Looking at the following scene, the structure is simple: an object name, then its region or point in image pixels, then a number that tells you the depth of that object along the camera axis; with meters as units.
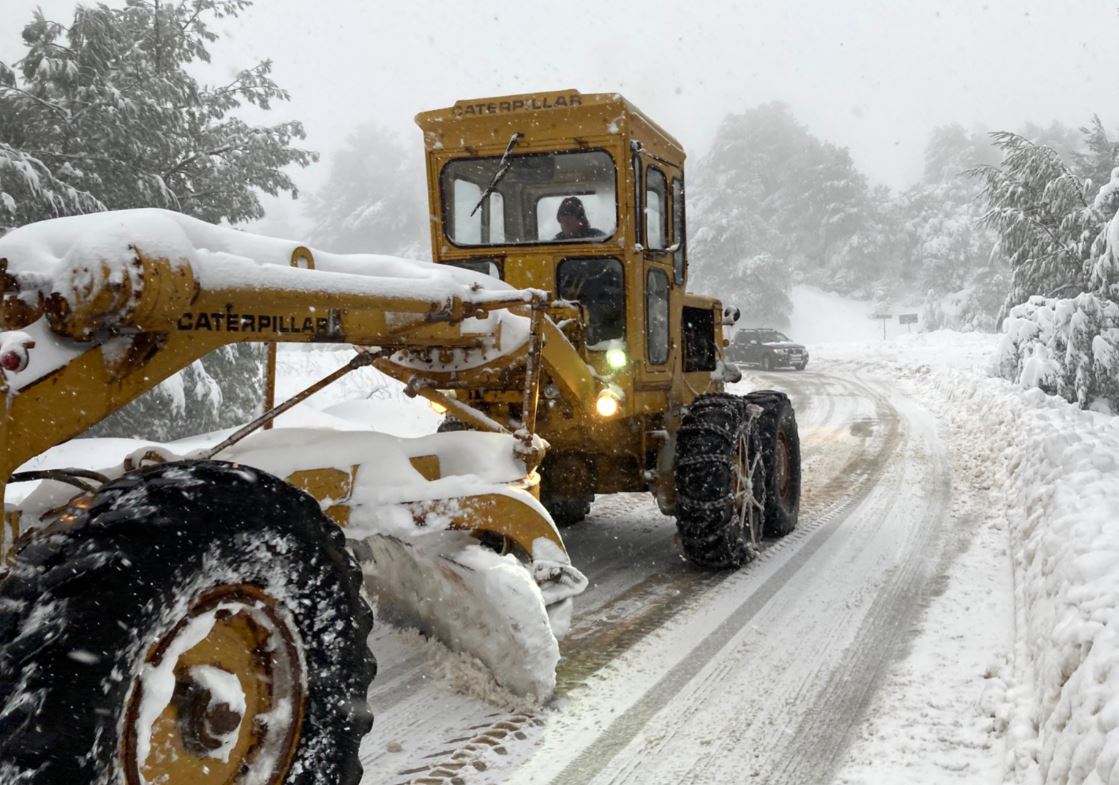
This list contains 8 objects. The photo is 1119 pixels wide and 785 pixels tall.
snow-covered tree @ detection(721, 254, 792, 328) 47.19
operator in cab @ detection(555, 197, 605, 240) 5.77
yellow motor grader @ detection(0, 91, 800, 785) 1.98
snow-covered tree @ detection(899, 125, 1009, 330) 47.00
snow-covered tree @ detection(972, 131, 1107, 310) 16.86
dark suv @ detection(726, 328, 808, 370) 28.59
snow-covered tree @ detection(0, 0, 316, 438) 9.58
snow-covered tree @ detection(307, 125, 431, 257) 62.97
